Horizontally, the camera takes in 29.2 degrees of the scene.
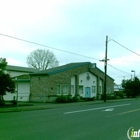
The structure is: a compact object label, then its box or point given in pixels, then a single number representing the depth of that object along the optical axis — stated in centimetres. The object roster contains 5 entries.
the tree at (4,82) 2566
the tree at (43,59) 7638
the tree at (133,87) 5650
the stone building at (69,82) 3547
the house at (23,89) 3781
